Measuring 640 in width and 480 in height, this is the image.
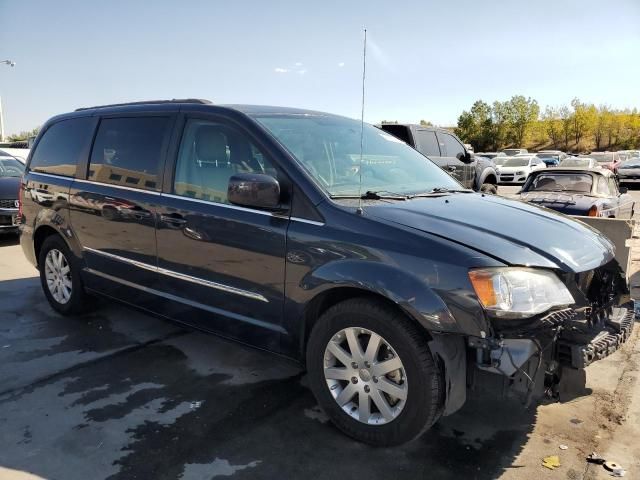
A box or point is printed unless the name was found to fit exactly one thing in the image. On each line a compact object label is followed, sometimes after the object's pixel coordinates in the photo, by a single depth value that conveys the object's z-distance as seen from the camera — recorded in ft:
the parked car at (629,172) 73.25
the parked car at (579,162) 68.53
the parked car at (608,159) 83.38
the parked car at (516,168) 78.79
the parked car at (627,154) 104.53
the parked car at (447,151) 33.63
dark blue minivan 8.13
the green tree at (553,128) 227.20
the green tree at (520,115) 221.87
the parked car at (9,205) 27.73
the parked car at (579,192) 25.17
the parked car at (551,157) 110.32
